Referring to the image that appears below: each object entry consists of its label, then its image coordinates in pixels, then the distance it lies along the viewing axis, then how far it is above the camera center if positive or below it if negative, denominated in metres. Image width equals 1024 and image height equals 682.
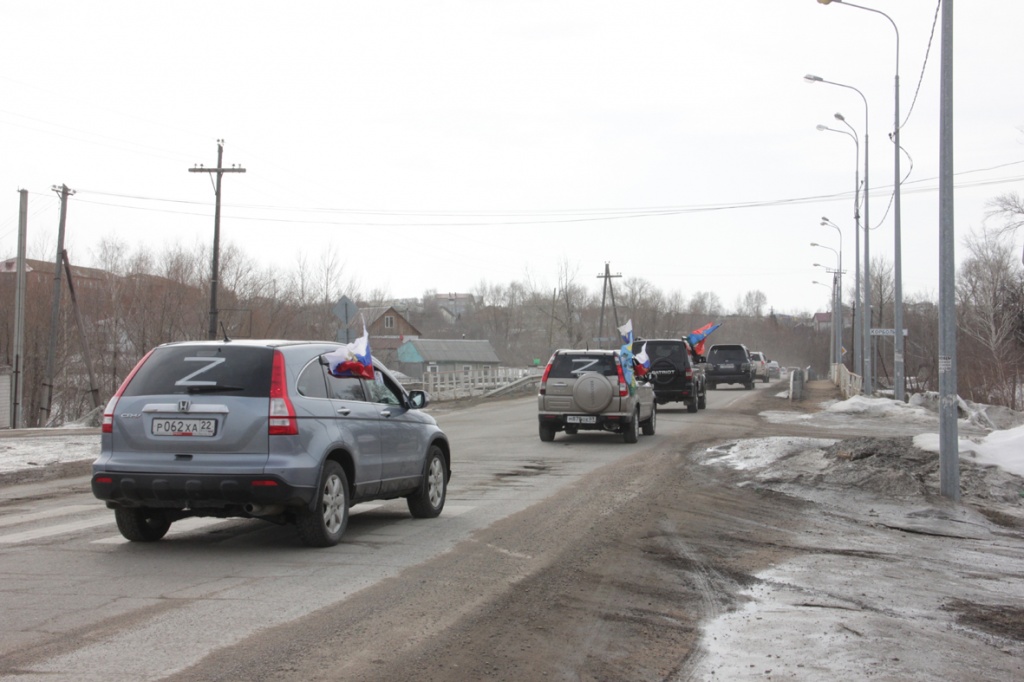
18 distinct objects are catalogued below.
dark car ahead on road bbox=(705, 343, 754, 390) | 45.44 +0.38
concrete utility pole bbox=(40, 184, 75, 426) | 36.69 +2.05
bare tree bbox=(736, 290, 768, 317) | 146.15 +10.74
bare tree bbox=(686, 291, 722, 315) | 115.19 +8.80
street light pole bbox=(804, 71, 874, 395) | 35.56 +2.02
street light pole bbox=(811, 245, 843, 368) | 60.22 +4.98
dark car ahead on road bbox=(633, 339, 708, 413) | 29.00 +0.07
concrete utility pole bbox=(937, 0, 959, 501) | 11.33 +1.02
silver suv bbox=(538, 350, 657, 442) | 19.09 -0.48
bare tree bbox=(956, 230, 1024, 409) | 46.72 +3.57
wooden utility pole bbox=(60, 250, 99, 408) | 37.44 +1.04
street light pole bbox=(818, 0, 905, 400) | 27.86 +2.99
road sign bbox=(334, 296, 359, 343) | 25.62 +1.53
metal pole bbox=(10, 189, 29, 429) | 33.03 +1.03
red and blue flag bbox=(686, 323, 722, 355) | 30.53 +1.16
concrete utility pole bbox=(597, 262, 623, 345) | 69.22 +6.91
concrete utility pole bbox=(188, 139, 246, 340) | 35.06 +5.05
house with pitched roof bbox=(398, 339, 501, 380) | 93.25 +1.56
